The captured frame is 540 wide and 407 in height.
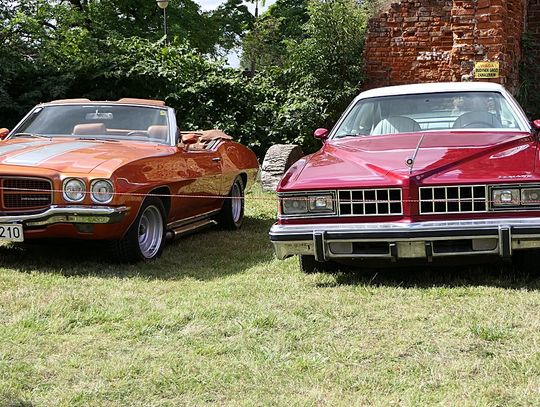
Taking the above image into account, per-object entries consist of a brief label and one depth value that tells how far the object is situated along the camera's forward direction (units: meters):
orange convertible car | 5.89
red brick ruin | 12.44
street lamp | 24.20
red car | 5.07
